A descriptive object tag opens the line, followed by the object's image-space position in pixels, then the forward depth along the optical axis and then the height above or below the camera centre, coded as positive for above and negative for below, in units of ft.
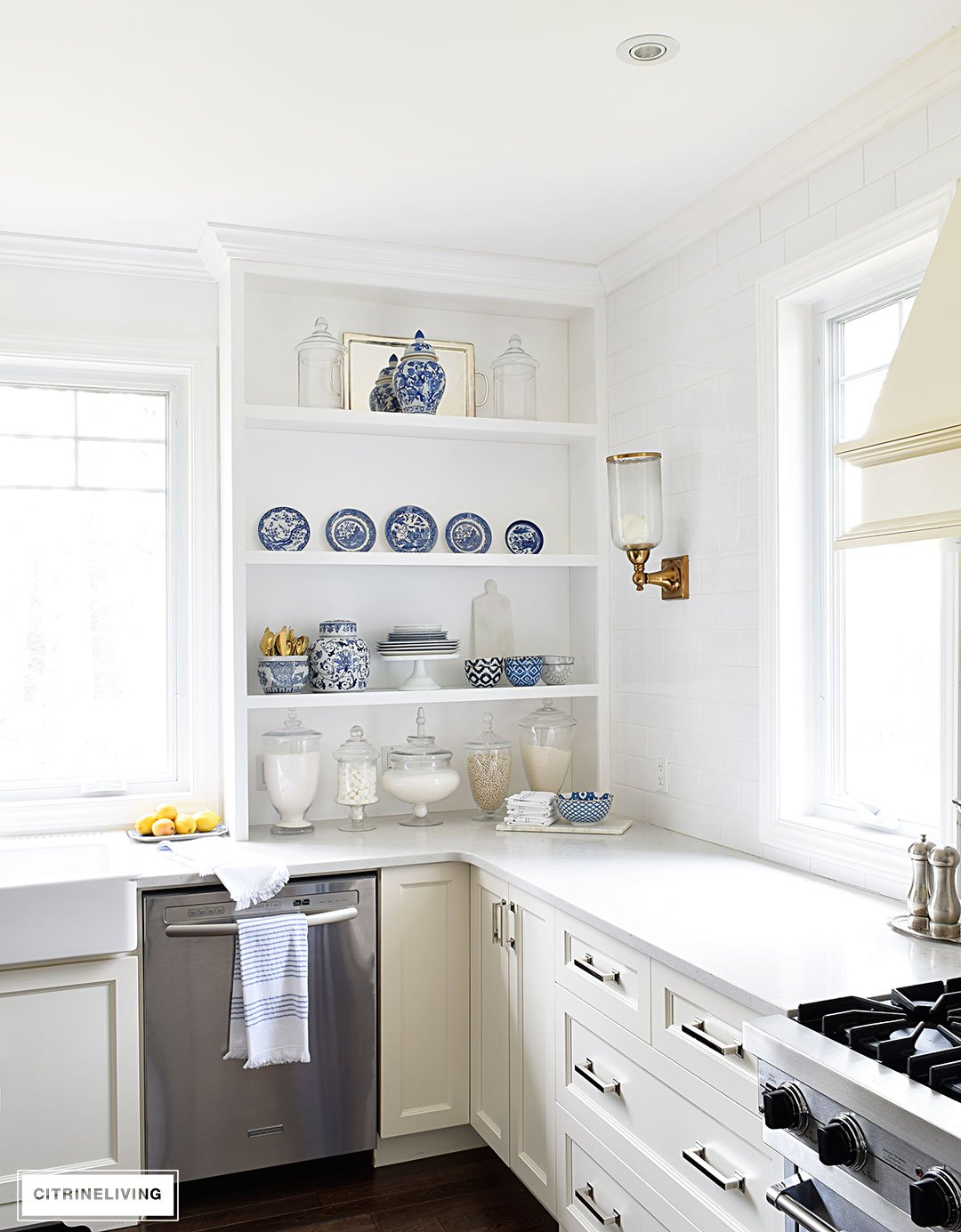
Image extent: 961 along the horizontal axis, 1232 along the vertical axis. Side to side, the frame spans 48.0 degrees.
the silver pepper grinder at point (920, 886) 6.88 -1.70
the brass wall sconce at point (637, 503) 10.12 +1.12
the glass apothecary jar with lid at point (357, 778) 10.83 -1.55
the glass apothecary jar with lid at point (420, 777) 10.94 -1.55
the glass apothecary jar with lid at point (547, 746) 11.42 -1.31
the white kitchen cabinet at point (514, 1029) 8.46 -3.40
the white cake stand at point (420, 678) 11.19 -0.57
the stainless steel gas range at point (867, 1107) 4.33 -2.12
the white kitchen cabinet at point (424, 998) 9.62 -3.37
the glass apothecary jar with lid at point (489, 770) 11.23 -1.53
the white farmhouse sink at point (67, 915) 8.37 -2.28
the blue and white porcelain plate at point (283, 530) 11.09 +0.97
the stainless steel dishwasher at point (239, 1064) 8.98 -3.60
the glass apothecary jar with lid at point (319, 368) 10.90 +2.60
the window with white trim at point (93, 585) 10.87 +0.42
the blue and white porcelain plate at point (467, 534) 11.85 +0.99
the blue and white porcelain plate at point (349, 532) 11.41 +0.98
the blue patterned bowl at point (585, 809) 10.54 -1.82
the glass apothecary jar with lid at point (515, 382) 11.66 +2.61
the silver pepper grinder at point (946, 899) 6.77 -1.75
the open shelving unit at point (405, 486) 10.65 +1.51
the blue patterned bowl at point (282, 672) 10.66 -0.48
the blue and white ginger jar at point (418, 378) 11.03 +2.51
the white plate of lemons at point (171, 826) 10.34 -1.95
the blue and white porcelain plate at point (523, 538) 12.05 +0.95
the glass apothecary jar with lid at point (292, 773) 10.59 -1.46
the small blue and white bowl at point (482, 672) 11.50 -0.52
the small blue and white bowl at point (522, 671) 11.55 -0.51
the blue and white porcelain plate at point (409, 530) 11.59 +1.01
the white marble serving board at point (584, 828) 10.38 -1.99
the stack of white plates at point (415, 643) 11.10 -0.20
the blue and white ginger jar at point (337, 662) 10.86 -0.38
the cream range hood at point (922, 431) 5.58 +1.00
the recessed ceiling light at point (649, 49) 7.00 +3.77
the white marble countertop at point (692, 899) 6.28 -2.04
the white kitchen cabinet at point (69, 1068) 8.58 -3.58
